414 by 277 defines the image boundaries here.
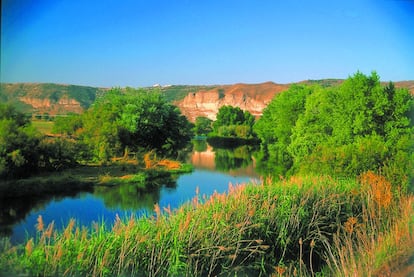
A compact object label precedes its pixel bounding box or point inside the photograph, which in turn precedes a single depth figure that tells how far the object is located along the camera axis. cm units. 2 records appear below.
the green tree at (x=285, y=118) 1770
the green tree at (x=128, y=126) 1478
